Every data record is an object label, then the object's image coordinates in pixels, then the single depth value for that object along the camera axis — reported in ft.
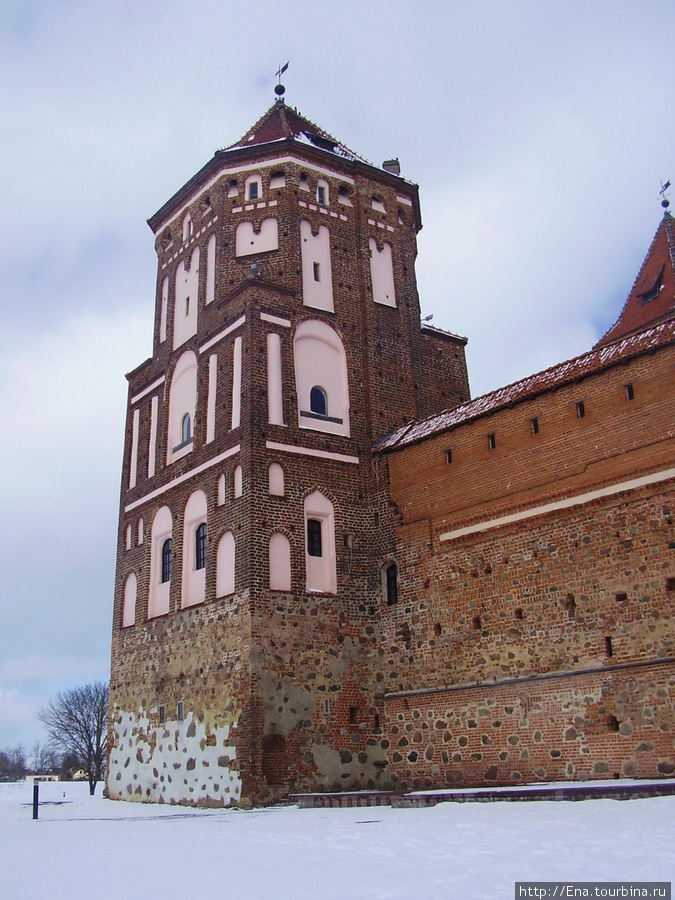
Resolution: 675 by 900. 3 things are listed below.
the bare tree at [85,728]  124.06
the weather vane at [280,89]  75.92
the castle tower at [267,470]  50.85
